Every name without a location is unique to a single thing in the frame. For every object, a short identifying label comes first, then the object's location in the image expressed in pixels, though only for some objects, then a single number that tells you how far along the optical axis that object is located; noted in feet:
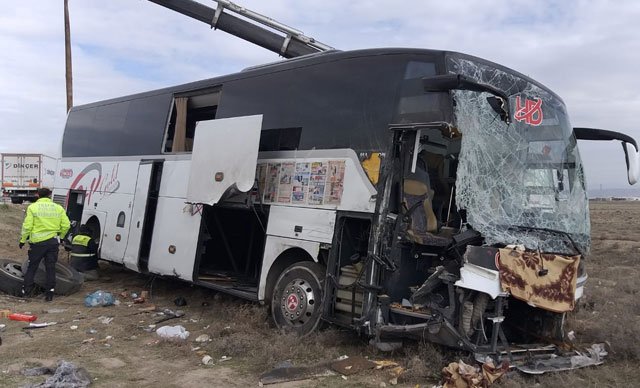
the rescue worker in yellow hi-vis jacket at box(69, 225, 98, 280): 35.27
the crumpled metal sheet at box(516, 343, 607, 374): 17.33
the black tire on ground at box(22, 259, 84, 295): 30.01
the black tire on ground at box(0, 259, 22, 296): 29.27
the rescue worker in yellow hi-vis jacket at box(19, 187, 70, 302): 29.04
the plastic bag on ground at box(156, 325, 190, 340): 21.97
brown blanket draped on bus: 16.97
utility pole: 71.20
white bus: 17.53
